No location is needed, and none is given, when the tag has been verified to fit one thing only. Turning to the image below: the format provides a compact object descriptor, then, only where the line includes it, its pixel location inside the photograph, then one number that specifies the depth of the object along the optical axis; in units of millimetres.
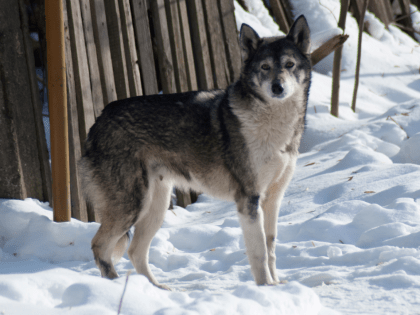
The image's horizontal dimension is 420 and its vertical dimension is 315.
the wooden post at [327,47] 10891
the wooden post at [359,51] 14267
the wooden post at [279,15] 17656
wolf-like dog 5969
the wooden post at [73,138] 7629
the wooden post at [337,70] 13547
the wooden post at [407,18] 23391
